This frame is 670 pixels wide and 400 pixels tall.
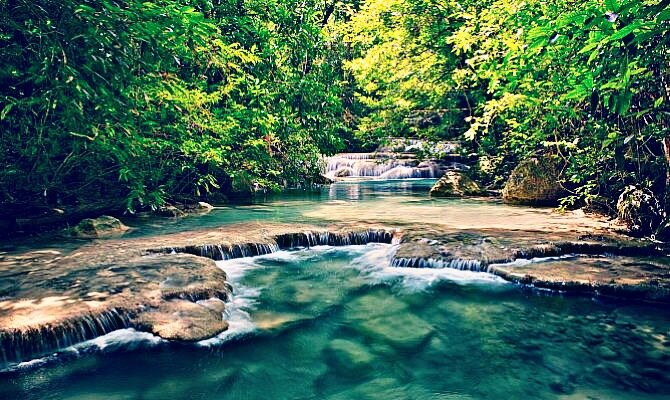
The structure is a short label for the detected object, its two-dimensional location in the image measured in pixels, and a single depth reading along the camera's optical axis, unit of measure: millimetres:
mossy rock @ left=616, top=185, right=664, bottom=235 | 8688
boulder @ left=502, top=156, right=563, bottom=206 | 13148
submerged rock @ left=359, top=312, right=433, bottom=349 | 5262
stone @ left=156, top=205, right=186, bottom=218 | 12000
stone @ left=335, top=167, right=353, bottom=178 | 26469
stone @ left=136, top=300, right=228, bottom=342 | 4773
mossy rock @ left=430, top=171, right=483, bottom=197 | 16062
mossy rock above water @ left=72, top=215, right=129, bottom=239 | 9279
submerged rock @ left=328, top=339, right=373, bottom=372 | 4668
